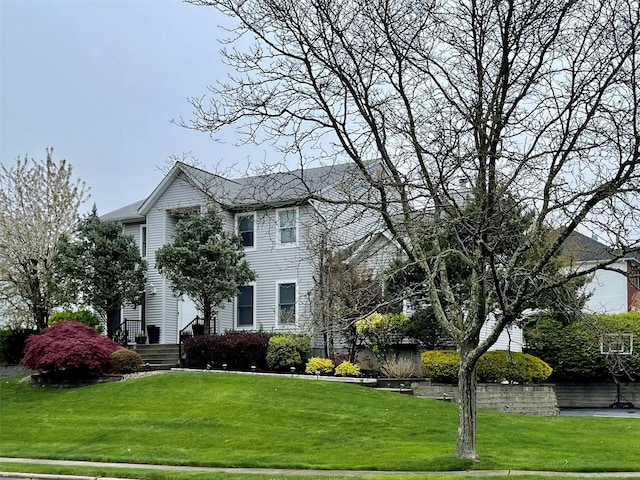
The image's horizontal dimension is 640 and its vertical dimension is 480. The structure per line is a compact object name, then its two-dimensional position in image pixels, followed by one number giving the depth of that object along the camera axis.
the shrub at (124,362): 25.31
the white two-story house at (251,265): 28.97
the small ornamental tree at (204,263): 26.53
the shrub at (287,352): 24.94
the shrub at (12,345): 29.88
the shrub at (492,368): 22.36
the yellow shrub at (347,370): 23.83
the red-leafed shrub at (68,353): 24.34
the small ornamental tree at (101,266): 29.23
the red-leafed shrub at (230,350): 25.66
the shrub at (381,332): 24.31
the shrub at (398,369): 23.69
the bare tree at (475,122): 11.18
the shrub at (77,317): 29.28
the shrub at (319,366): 24.22
